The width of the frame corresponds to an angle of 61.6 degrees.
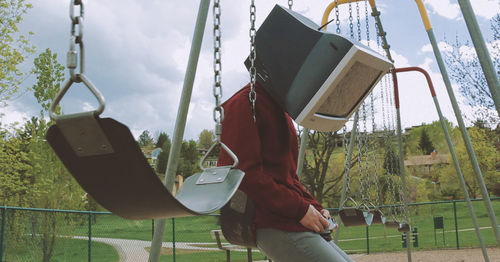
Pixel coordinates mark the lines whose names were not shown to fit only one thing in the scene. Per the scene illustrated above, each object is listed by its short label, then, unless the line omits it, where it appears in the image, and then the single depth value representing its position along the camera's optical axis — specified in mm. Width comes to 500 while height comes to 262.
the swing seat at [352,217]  3807
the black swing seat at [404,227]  5430
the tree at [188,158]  27500
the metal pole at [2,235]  5801
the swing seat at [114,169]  920
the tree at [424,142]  46500
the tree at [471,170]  18000
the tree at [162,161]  26050
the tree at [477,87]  13826
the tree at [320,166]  18391
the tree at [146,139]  35281
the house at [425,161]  34256
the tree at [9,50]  10109
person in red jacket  1434
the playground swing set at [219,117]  947
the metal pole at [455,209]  12270
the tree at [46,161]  11680
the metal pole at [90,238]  7527
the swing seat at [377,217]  4355
